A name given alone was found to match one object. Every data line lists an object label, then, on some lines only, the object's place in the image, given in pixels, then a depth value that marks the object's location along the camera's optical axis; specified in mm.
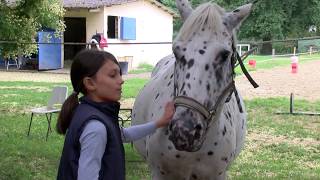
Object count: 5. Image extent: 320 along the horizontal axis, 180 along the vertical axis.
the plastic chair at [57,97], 7677
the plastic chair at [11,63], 20672
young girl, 1834
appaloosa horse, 2234
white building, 20812
